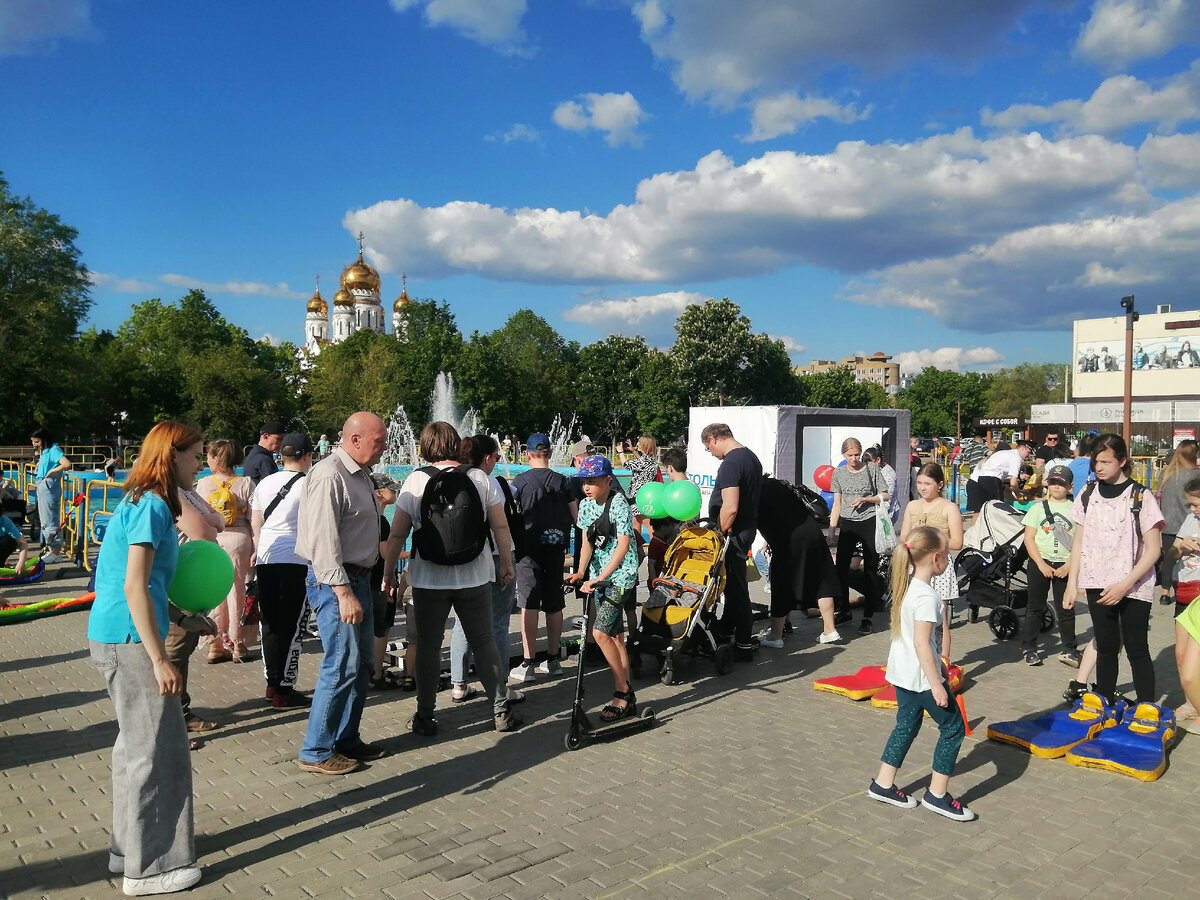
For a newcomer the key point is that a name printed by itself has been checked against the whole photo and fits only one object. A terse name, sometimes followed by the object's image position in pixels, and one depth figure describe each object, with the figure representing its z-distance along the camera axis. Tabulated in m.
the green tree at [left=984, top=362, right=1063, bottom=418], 100.56
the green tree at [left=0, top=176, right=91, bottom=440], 41.50
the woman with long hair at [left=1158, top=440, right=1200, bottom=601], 7.94
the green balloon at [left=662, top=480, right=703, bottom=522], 7.39
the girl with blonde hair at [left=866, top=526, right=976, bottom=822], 4.41
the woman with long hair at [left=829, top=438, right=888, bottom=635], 9.25
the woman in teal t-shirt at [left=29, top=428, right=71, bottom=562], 13.99
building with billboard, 68.00
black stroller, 8.79
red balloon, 12.49
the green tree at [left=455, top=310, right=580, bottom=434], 66.88
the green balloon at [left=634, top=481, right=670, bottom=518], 7.54
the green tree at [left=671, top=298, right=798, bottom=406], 66.25
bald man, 4.84
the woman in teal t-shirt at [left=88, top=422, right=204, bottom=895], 3.60
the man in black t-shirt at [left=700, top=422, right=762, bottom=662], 7.42
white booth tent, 13.71
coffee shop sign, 71.29
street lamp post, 16.64
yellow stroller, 7.16
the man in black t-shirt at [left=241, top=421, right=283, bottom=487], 8.32
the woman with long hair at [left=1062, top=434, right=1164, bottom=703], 5.81
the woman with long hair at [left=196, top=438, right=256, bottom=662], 7.03
